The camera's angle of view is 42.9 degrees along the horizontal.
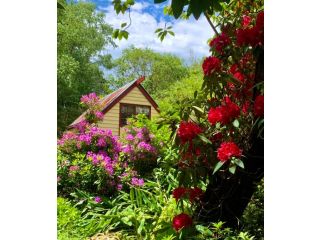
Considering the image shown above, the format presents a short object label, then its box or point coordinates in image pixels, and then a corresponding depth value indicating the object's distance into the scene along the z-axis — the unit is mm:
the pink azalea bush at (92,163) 2709
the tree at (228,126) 1627
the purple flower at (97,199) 2553
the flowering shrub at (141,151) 2887
